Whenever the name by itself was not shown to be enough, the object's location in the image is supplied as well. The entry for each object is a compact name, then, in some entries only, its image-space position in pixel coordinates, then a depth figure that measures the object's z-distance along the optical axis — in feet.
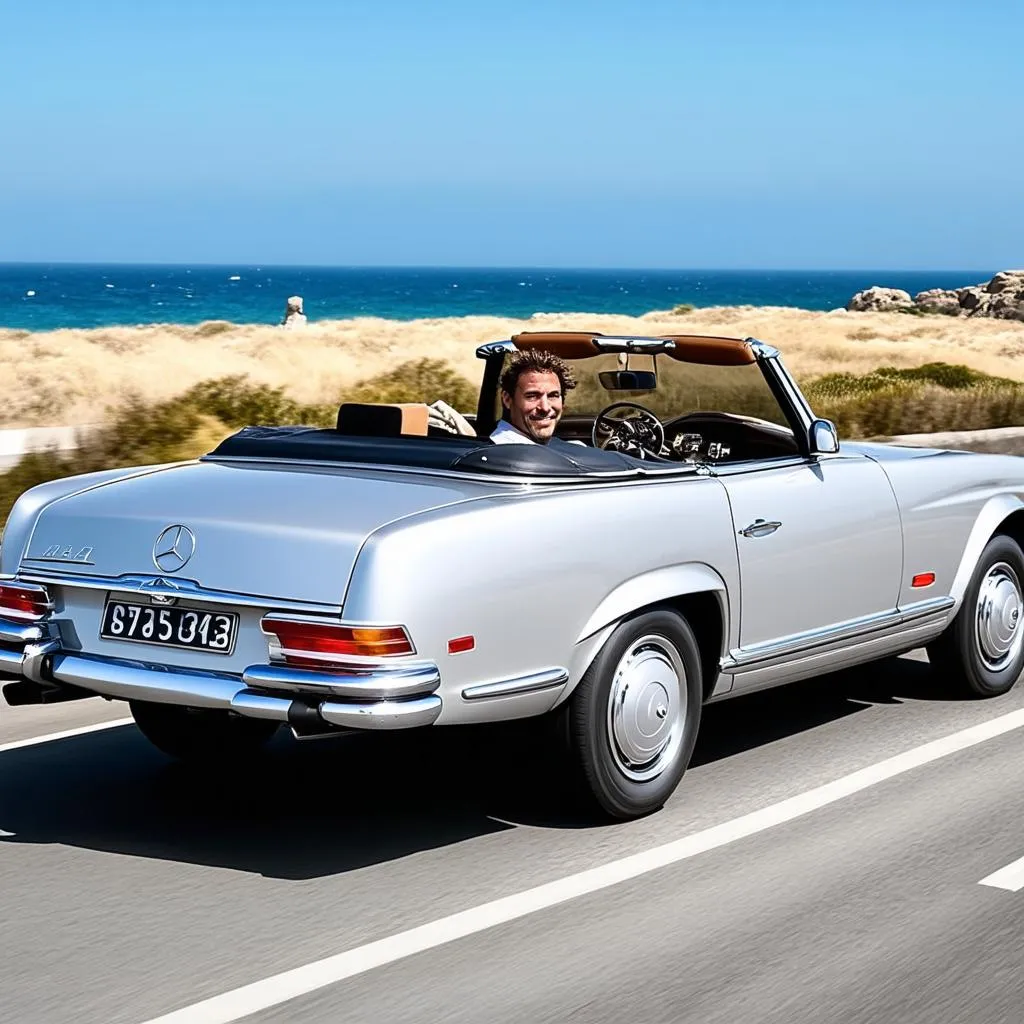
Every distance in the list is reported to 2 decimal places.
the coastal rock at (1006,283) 342.27
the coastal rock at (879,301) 364.19
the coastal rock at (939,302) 340.80
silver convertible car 15.84
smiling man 20.84
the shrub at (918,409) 63.72
